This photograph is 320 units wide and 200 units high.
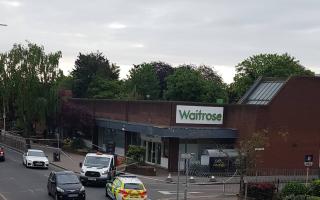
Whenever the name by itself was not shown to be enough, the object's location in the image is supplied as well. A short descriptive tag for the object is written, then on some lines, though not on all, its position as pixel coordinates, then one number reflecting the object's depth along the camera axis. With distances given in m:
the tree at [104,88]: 99.44
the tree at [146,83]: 103.25
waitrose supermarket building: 48.53
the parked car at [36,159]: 46.00
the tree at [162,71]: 107.82
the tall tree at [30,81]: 62.69
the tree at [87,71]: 107.25
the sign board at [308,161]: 33.94
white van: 36.69
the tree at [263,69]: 87.94
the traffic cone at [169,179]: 41.59
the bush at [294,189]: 32.03
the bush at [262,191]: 33.06
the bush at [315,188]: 31.73
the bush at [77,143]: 63.44
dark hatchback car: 29.00
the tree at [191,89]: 86.44
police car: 28.75
